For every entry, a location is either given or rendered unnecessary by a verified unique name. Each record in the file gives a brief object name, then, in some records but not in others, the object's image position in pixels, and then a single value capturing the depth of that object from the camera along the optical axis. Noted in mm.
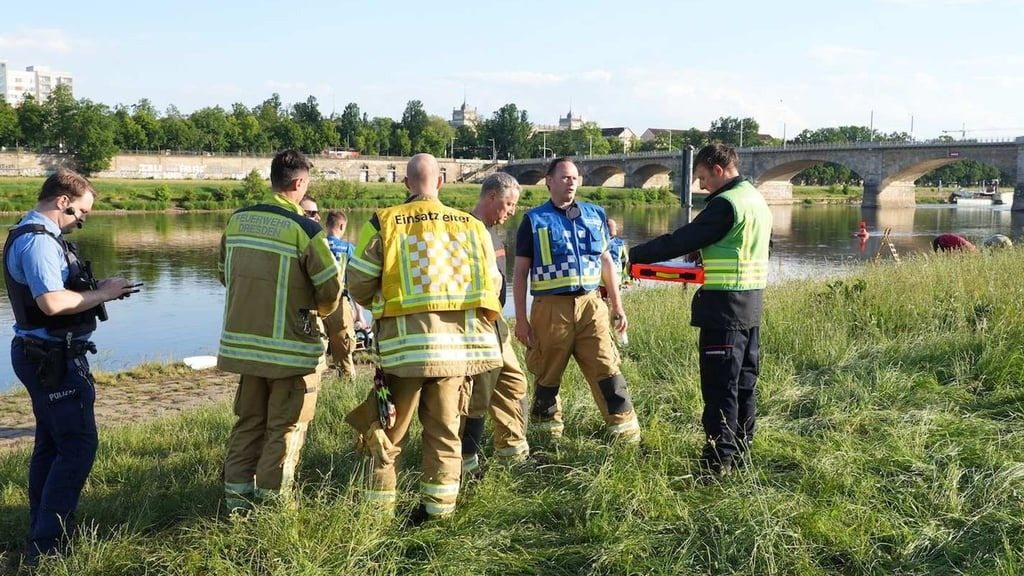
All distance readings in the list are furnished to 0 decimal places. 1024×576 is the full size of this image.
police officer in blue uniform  3760
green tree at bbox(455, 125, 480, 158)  127125
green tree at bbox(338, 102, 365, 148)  111312
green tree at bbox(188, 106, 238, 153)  93438
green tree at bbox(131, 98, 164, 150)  87750
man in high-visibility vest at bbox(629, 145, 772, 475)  4406
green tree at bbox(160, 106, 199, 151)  90188
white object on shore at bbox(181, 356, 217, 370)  10482
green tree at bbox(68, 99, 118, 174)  75250
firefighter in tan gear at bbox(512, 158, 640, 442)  4957
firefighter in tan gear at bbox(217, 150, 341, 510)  3977
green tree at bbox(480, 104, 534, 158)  122250
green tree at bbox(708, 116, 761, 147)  120438
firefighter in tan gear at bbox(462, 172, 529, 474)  4723
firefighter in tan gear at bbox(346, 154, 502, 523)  3770
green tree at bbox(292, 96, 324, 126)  113125
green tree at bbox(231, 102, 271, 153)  96375
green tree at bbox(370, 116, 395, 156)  112969
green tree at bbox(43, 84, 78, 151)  77438
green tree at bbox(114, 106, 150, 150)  84750
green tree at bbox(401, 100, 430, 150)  119438
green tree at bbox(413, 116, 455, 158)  116188
